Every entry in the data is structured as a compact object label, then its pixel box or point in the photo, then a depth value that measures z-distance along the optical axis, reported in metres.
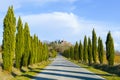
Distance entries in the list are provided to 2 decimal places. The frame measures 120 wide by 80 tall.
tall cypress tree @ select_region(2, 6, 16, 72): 26.88
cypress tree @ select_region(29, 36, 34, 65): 44.41
